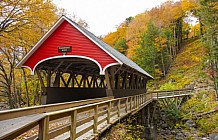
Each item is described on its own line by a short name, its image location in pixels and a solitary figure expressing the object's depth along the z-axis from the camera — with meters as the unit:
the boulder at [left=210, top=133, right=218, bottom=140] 13.48
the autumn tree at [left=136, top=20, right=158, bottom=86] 32.62
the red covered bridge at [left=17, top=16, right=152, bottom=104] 10.70
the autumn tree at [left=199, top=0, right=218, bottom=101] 17.52
